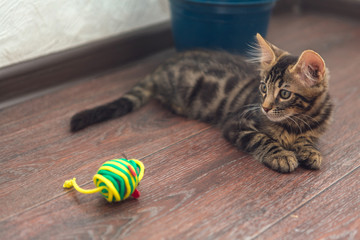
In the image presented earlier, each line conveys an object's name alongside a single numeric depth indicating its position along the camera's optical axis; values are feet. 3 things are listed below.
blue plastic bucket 2.98
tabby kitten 2.33
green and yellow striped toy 2.04
